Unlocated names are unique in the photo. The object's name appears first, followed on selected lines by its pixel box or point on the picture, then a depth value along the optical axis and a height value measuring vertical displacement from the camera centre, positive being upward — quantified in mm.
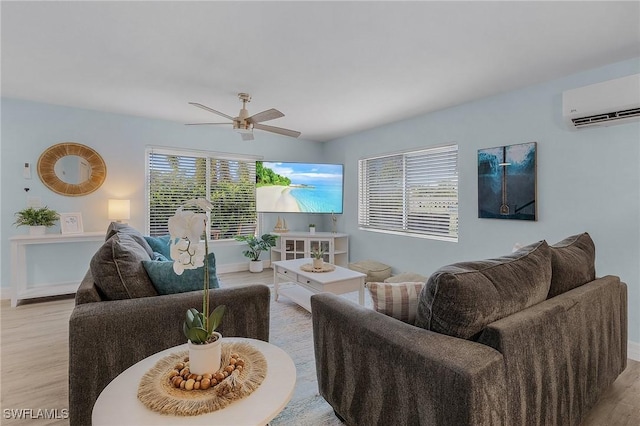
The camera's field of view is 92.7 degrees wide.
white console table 3328 -574
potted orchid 1027 -308
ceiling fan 2831 +879
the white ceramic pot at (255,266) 5086 -932
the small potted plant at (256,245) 5080 -606
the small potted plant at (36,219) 3504 -90
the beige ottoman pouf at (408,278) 3483 -795
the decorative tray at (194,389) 920 -585
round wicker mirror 3748 +536
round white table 880 -604
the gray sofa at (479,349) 1008 -546
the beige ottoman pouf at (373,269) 4215 -849
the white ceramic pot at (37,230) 3508 -217
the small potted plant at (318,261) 3174 -537
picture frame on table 3724 -150
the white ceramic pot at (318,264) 3170 -565
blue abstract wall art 2967 +277
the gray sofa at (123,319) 1379 -539
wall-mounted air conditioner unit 2272 +825
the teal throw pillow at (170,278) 1690 -377
